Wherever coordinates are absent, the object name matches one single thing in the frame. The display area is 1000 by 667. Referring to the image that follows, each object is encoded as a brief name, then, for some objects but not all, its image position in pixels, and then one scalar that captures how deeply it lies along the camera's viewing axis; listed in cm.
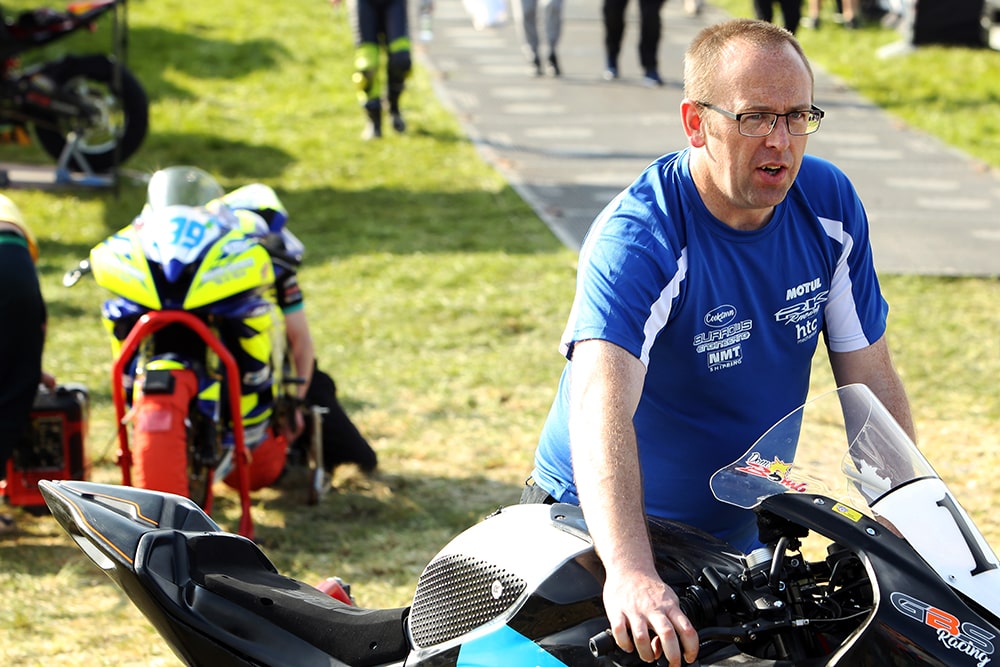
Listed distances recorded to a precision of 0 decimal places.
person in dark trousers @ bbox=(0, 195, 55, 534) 945
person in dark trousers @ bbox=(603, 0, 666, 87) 2673
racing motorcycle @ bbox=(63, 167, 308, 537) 904
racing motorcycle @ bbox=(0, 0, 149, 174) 2070
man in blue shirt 532
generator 1047
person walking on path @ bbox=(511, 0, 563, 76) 2759
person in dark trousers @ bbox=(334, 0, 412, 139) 2303
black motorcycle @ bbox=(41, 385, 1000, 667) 435
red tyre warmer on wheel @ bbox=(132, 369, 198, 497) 884
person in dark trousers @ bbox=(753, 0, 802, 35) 2603
